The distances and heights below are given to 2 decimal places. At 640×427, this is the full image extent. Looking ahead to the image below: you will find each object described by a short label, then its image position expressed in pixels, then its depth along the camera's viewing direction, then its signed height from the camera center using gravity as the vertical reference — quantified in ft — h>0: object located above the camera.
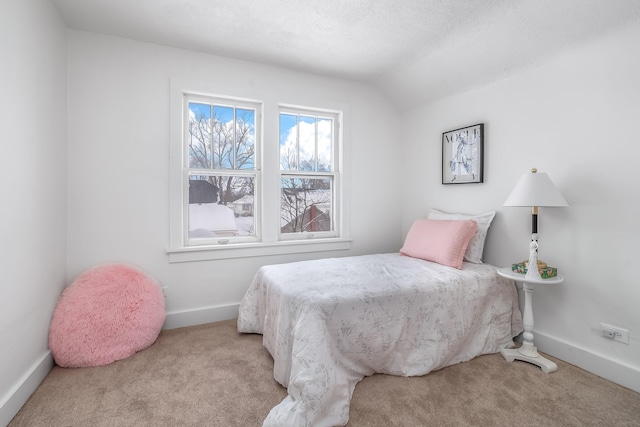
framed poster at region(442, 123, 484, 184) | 9.21 +1.82
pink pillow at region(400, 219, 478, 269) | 8.29 -0.85
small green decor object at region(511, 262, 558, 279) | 6.85 -1.36
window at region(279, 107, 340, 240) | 10.63 +1.35
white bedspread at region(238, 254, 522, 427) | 5.22 -2.40
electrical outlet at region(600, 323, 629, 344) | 6.26 -2.55
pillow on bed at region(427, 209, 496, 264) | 8.64 -0.81
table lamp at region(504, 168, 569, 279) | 6.63 +0.32
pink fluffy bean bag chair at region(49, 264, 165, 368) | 6.75 -2.53
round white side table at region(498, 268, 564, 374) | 6.75 -3.08
